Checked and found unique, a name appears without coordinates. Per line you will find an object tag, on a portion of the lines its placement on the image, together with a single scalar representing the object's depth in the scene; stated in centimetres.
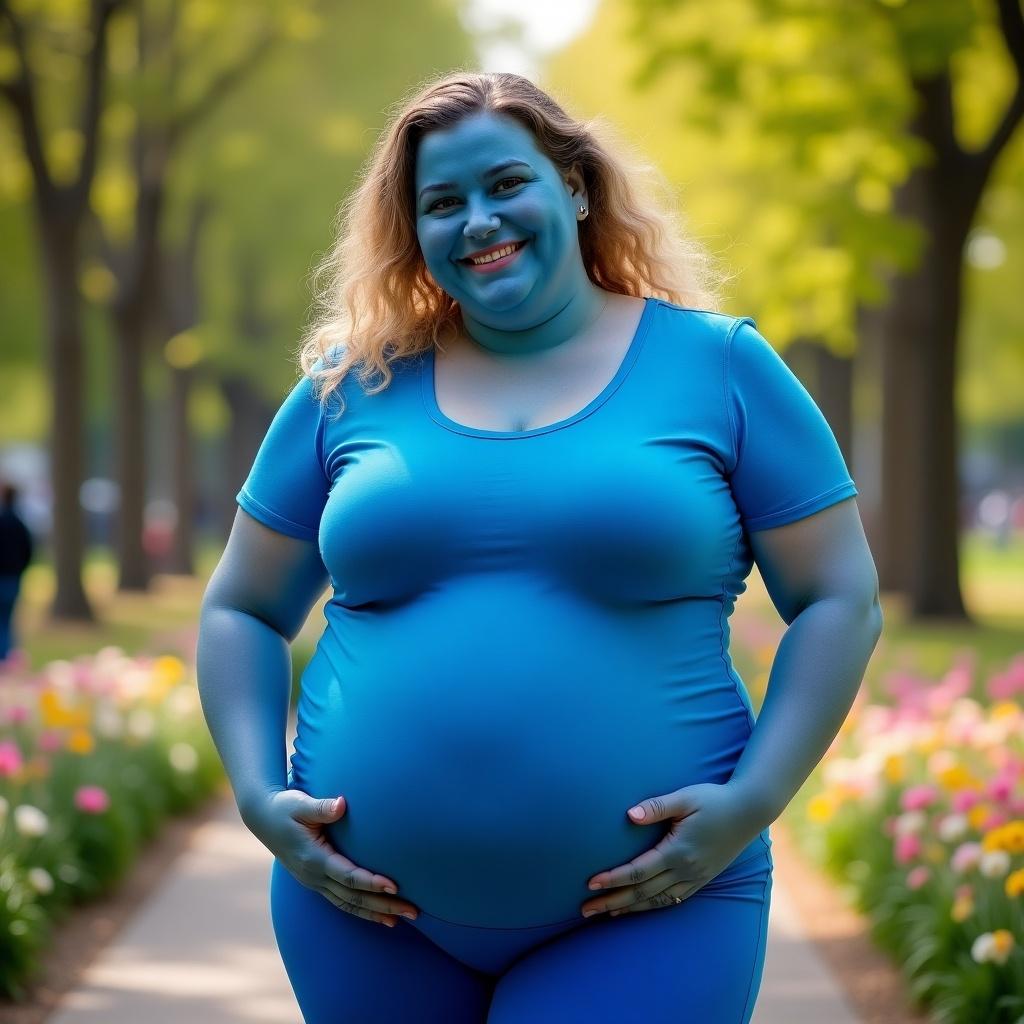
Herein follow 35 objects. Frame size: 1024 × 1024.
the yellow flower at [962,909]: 470
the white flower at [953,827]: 516
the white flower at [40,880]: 556
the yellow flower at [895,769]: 631
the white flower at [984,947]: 436
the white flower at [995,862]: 467
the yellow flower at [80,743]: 704
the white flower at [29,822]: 569
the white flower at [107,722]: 791
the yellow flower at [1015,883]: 442
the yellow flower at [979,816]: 507
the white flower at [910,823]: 550
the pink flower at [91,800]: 638
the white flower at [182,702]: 903
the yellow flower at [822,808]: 633
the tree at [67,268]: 1669
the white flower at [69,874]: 631
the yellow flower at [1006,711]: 634
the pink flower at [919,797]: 556
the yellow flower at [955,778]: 557
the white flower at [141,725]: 815
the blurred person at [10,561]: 1314
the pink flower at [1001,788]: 516
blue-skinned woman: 214
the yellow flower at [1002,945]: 437
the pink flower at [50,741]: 702
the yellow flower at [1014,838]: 457
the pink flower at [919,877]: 518
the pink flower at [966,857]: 481
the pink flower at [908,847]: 535
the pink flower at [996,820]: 509
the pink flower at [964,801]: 528
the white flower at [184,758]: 856
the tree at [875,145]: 1416
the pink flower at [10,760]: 603
